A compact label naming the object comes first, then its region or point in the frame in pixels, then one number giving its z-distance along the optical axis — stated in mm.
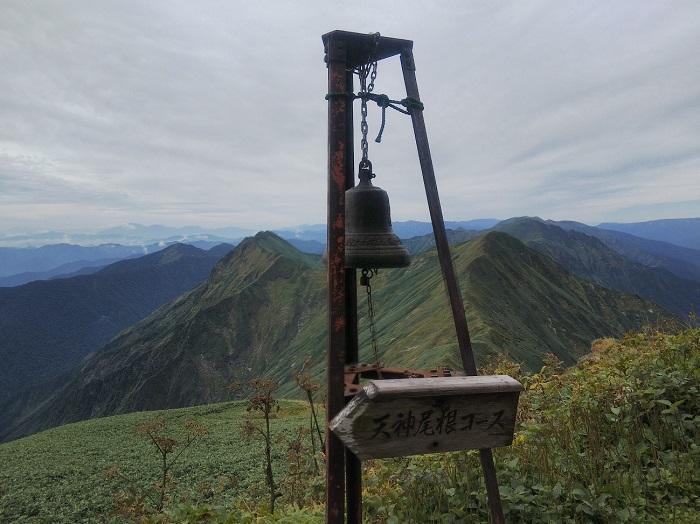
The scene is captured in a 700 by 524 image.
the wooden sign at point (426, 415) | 2879
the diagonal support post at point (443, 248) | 3902
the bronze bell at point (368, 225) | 4113
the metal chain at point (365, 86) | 4047
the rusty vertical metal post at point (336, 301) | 3609
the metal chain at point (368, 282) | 3840
